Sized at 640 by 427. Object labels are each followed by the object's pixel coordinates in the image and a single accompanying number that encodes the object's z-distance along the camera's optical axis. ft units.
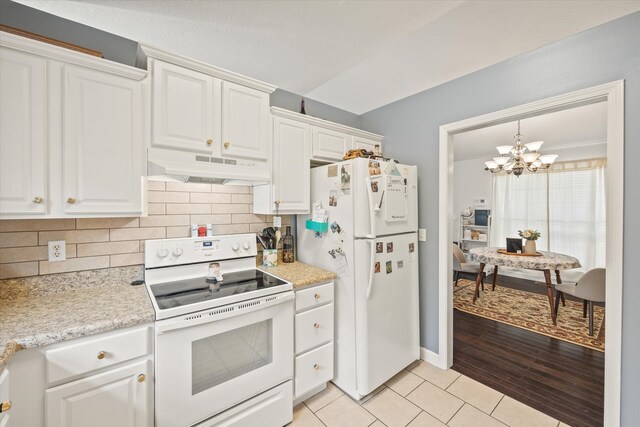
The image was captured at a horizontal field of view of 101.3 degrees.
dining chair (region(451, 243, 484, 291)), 13.57
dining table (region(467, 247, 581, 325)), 10.42
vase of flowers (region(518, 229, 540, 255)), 11.83
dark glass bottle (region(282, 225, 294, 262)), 7.77
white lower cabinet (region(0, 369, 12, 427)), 2.88
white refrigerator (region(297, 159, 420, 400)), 6.32
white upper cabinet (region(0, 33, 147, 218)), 3.95
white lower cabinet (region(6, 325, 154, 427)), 3.38
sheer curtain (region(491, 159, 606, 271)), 14.23
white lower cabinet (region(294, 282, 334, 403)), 6.01
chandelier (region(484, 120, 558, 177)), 11.46
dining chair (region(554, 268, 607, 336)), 9.06
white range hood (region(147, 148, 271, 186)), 5.01
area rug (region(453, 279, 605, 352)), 9.55
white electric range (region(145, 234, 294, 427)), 4.29
